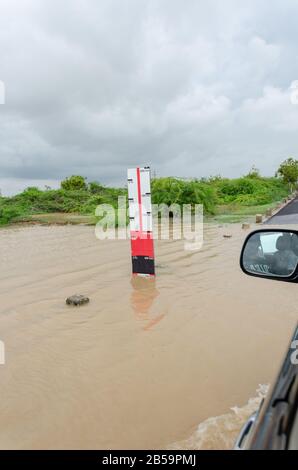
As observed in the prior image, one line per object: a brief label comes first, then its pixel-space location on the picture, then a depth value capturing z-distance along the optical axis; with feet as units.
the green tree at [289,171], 120.67
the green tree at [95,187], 94.79
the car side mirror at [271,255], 6.60
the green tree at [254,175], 133.28
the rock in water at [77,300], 13.92
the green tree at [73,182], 119.55
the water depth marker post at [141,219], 17.39
